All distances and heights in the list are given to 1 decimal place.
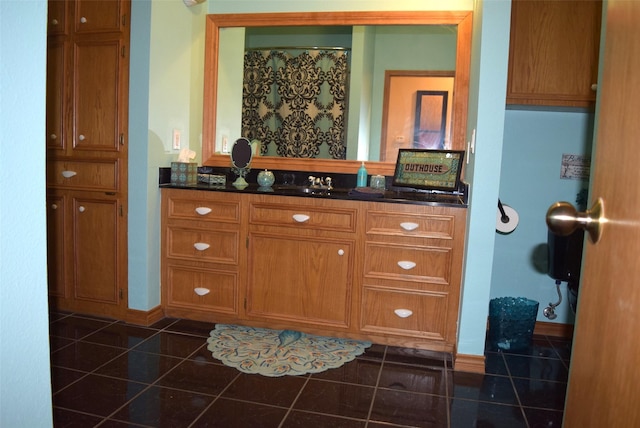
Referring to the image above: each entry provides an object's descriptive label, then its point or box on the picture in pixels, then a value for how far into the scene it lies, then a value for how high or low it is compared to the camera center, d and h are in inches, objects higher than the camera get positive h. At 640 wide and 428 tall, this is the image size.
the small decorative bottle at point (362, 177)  128.0 -4.0
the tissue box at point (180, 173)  125.4 -4.9
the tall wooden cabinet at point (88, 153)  117.3 -0.9
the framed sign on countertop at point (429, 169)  120.8 -1.0
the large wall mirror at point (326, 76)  125.7 +22.2
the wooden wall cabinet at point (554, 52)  109.5 +25.8
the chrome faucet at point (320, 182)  132.3 -5.9
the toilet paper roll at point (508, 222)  124.8 -13.1
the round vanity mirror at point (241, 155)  133.4 +0.3
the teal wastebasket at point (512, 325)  115.2 -35.5
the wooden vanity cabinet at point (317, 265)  109.3 -23.8
